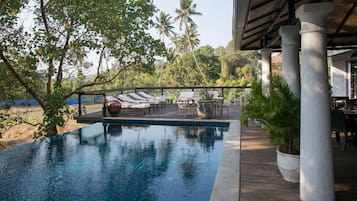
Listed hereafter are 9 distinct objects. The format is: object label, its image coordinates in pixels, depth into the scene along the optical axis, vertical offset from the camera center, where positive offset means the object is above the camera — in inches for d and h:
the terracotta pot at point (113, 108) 415.5 -6.0
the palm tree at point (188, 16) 1310.3 +404.8
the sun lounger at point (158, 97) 538.9 +13.1
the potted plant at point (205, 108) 372.8 -5.2
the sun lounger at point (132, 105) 450.4 -1.7
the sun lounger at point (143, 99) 494.2 +8.5
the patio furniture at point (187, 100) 420.1 +5.4
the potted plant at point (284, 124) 137.5 -9.5
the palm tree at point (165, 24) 1359.1 +379.5
